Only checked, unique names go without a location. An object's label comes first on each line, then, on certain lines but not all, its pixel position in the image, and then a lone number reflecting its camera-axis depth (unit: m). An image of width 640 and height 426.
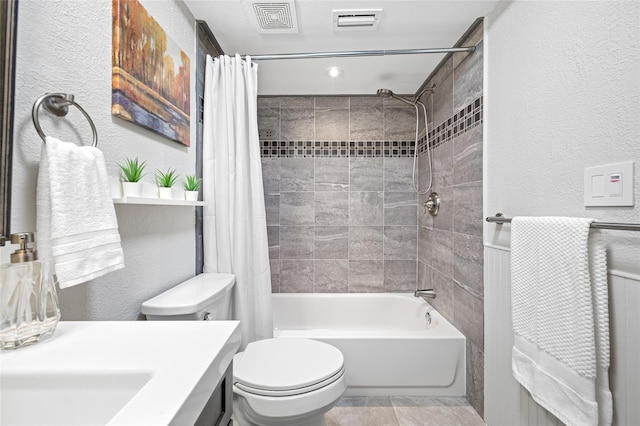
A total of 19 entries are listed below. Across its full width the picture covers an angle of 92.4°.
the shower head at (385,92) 2.30
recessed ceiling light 2.22
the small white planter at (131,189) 1.03
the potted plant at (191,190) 1.43
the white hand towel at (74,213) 0.71
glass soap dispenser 0.58
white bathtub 1.86
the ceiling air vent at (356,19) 1.61
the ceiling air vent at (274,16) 1.54
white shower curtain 1.73
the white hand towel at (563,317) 0.89
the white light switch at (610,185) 0.86
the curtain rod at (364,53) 1.73
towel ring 0.73
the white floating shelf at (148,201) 0.96
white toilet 1.20
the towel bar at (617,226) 0.78
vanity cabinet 0.57
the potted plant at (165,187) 1.23
